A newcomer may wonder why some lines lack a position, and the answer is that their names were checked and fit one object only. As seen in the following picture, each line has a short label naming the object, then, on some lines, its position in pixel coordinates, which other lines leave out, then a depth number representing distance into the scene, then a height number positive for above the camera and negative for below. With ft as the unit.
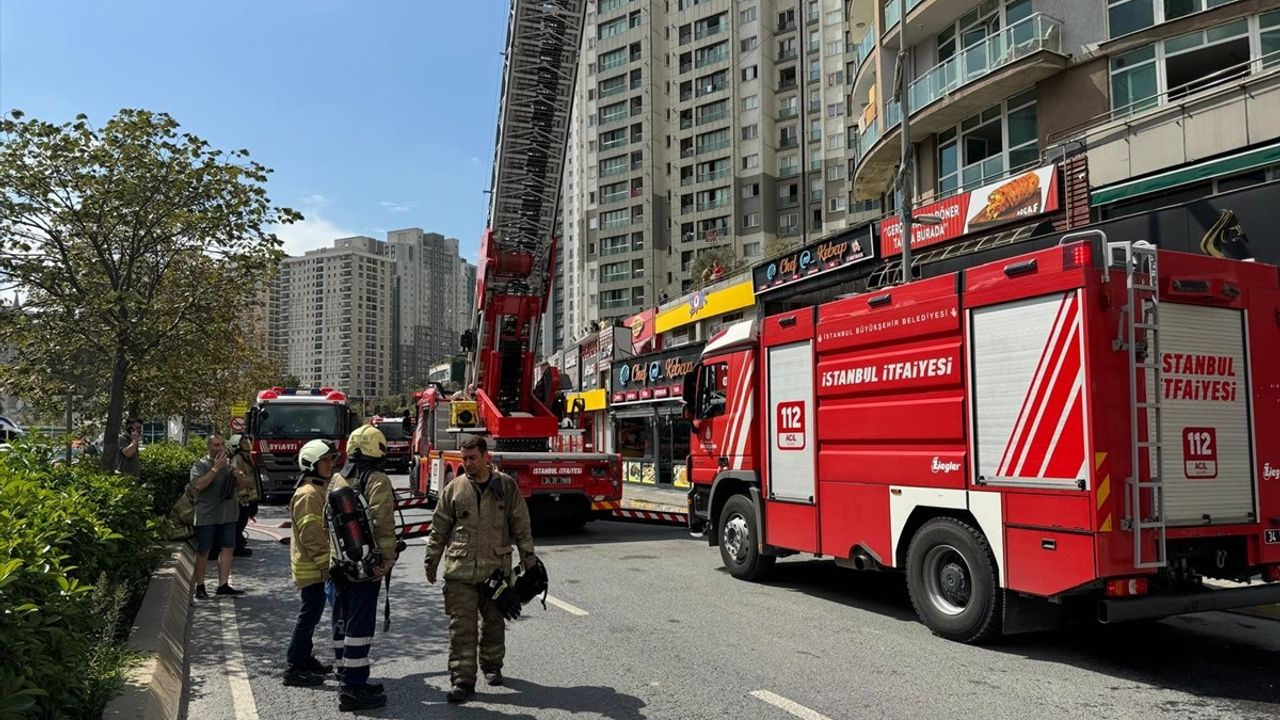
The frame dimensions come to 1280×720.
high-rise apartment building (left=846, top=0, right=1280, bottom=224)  49.01 +22.74
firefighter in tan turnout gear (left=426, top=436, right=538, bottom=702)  17.49 -2.65
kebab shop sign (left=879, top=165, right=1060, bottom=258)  56.95 +14.89
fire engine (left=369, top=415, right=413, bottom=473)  110.93 -2.92
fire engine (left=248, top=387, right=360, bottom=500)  64.34 -0.14
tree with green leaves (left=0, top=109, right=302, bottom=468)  30.58 +6.61
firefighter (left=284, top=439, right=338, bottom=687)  18.07 -2.73
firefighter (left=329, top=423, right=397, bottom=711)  16.57 -2.72
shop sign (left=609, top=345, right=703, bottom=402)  84.64 +4.84
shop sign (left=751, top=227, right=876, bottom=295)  73.31 +14.69
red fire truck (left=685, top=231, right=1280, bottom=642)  18.78 -0.49
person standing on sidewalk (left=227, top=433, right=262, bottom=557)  33.09 -2.00
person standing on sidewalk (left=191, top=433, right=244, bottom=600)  27.71 -2.70
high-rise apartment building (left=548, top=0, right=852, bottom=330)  222.89 +76.38
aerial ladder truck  41.24 +7.24
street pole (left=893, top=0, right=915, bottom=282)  52.65 +13.93
